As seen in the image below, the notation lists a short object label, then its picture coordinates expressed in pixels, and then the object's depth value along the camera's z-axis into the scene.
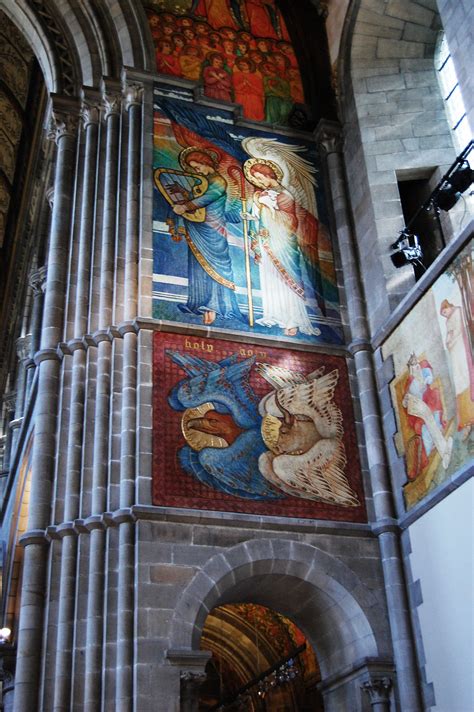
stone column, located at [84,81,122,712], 10.28
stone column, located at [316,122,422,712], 11.05
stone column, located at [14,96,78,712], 10.43
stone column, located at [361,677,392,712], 10.91
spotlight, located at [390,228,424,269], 12.99
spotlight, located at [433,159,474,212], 11.94
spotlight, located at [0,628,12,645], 13.19
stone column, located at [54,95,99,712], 10.34
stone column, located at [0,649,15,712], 13.08
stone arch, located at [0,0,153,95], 15.12
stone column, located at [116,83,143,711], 10.22
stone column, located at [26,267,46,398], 19.01
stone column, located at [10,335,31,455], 20.44
